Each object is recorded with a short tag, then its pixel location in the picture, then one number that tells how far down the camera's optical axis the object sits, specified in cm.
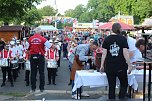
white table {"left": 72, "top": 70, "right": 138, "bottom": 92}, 616
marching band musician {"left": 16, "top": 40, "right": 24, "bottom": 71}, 1091
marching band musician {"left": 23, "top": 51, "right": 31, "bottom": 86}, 1026
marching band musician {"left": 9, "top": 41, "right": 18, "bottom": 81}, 1022
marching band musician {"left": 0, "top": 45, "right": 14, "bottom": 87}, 1008
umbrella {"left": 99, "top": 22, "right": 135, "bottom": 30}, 2118
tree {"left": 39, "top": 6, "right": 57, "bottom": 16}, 10539
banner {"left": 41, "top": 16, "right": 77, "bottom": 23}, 7065
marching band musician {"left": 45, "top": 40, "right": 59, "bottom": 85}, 1003
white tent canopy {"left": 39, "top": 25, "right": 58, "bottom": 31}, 3034
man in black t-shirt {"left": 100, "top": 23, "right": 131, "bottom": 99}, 555
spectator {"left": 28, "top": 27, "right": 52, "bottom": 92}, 767
